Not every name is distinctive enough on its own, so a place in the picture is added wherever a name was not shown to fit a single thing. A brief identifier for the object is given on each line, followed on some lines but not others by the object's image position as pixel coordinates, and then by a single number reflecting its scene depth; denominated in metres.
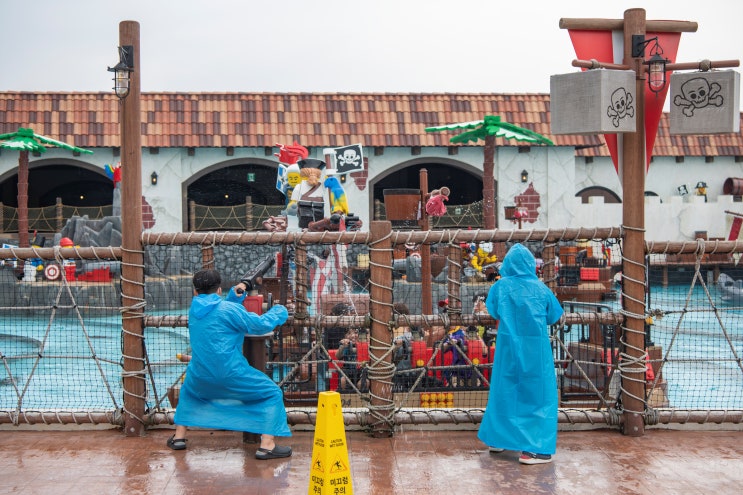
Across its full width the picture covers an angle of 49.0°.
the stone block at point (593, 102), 5.47
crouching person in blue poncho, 5.16
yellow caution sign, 4.21
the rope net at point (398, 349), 5.86
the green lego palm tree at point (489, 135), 18.48
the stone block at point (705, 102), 5.68
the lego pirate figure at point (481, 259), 14.09
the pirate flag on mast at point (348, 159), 15.07
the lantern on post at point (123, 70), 5.74
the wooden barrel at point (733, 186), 24.25
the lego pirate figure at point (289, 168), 13.69
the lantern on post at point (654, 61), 5.64
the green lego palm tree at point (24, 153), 19.34
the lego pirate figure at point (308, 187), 13.45
